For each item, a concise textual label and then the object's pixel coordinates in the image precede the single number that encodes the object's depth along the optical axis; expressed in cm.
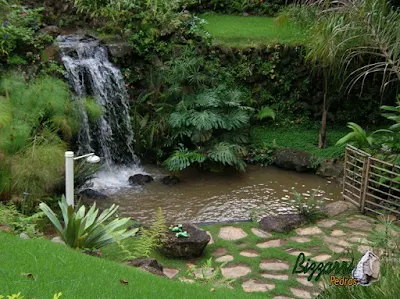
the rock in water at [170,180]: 1014
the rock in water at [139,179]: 1008
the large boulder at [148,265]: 545
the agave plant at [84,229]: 569
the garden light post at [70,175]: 564
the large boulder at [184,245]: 672
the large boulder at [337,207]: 832
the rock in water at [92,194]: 916
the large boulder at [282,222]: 761
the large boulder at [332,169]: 1077
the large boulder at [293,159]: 1108
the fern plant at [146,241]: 636
